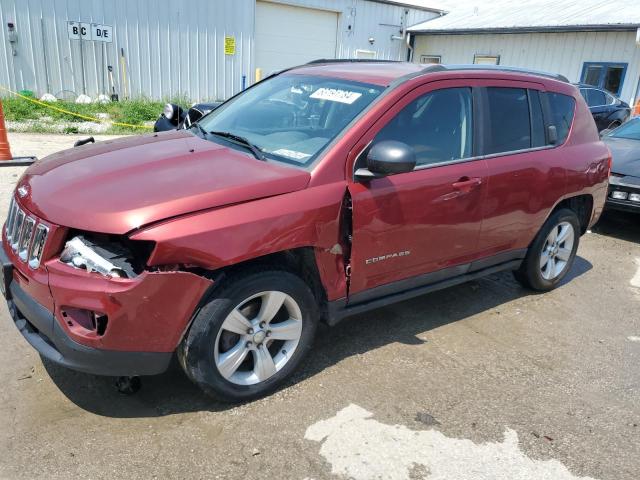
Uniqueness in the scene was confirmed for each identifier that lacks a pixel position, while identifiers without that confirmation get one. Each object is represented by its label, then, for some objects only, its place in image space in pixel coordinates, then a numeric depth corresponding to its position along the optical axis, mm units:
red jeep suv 2539
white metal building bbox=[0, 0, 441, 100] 13438
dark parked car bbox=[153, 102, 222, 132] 5008
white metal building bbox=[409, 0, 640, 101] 15766
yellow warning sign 16453
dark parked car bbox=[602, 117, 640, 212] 6531
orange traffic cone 7867
